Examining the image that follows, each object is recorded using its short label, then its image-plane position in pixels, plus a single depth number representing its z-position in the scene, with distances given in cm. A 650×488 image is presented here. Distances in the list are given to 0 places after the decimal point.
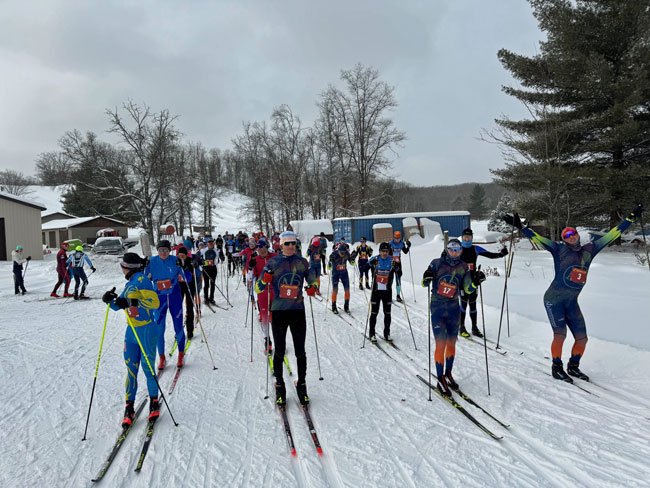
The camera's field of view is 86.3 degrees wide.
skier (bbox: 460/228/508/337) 684
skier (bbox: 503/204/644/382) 486
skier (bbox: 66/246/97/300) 1177
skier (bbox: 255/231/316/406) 432
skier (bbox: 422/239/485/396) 470
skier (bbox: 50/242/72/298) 1227
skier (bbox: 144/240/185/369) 564
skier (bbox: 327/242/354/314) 919
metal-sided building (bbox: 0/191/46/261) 2195
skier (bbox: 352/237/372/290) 1062
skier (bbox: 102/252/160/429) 392
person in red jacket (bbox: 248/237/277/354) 751
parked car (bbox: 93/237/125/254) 2567
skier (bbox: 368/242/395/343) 674
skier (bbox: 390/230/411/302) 930
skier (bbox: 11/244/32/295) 1273
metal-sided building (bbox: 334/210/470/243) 2597
